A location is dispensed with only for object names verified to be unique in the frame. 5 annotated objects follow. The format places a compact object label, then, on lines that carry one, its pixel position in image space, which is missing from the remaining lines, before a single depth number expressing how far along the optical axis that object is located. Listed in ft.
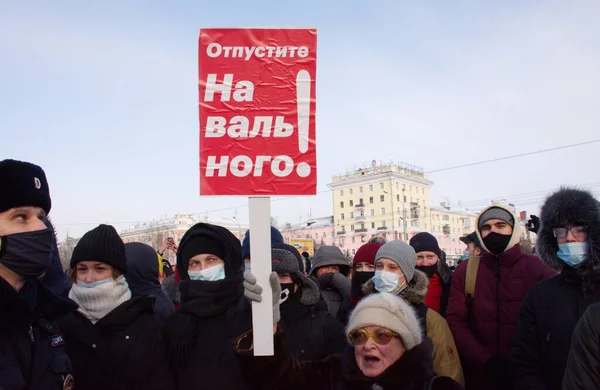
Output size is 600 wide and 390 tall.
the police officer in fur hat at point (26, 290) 7.07
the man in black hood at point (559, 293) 9.89
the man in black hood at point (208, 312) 9.62
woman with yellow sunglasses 8.43
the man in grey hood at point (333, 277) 16.66
